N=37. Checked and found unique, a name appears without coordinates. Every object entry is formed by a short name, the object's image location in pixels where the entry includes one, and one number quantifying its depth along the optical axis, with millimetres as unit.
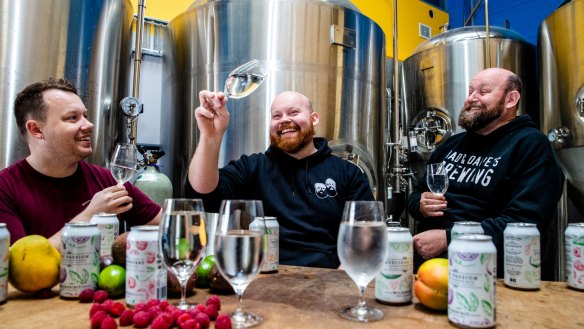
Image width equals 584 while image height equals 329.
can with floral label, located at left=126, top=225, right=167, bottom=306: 729
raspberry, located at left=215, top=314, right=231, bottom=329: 607
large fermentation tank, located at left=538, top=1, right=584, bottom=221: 2262
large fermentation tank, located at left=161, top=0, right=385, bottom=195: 2148
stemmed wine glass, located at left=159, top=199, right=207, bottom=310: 658
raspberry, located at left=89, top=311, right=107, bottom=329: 613
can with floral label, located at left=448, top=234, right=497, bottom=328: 633
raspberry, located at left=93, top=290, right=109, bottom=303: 737
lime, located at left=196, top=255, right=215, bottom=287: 864
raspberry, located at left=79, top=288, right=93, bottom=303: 748
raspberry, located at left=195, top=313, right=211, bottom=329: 619
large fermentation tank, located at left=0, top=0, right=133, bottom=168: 1782
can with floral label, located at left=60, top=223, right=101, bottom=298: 772
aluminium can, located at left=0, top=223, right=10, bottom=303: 750
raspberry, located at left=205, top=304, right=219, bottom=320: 657
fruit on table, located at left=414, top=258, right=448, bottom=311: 709
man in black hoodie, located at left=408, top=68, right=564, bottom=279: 1576
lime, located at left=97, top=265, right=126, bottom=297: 781
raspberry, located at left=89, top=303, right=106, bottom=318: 637
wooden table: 653
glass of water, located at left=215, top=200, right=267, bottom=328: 631
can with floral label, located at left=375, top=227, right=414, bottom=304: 759
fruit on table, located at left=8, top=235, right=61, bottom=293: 777
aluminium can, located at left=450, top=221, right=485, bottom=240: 978
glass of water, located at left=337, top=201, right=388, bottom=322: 666
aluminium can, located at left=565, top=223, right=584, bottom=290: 883
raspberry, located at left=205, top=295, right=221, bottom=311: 696
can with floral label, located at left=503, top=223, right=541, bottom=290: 870
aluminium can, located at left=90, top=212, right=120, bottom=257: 1073
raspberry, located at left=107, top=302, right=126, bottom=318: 667
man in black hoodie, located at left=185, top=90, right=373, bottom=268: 1507
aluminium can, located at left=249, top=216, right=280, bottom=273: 1006
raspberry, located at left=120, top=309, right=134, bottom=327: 638
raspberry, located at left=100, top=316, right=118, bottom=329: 600
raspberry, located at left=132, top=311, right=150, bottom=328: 625
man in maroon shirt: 1391
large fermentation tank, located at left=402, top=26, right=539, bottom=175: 2789
